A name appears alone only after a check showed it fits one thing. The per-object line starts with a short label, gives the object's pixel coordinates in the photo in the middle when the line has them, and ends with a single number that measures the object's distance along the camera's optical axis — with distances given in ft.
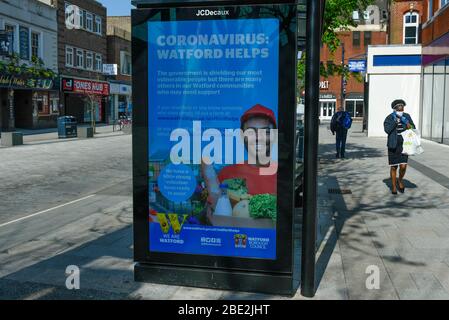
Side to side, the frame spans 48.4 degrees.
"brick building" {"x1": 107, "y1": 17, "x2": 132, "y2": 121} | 161.27
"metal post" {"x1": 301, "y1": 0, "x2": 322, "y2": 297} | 14.02
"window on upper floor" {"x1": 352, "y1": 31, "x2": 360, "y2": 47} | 223.71
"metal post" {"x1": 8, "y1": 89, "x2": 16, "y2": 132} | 106.11
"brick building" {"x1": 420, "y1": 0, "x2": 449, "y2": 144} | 71.72
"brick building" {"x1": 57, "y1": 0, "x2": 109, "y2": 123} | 129.27
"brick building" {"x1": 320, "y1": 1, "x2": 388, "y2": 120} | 221.25
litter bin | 88.48
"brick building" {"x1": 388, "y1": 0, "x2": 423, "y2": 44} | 108.27
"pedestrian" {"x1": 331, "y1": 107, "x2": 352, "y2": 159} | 53.98
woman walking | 30.73
